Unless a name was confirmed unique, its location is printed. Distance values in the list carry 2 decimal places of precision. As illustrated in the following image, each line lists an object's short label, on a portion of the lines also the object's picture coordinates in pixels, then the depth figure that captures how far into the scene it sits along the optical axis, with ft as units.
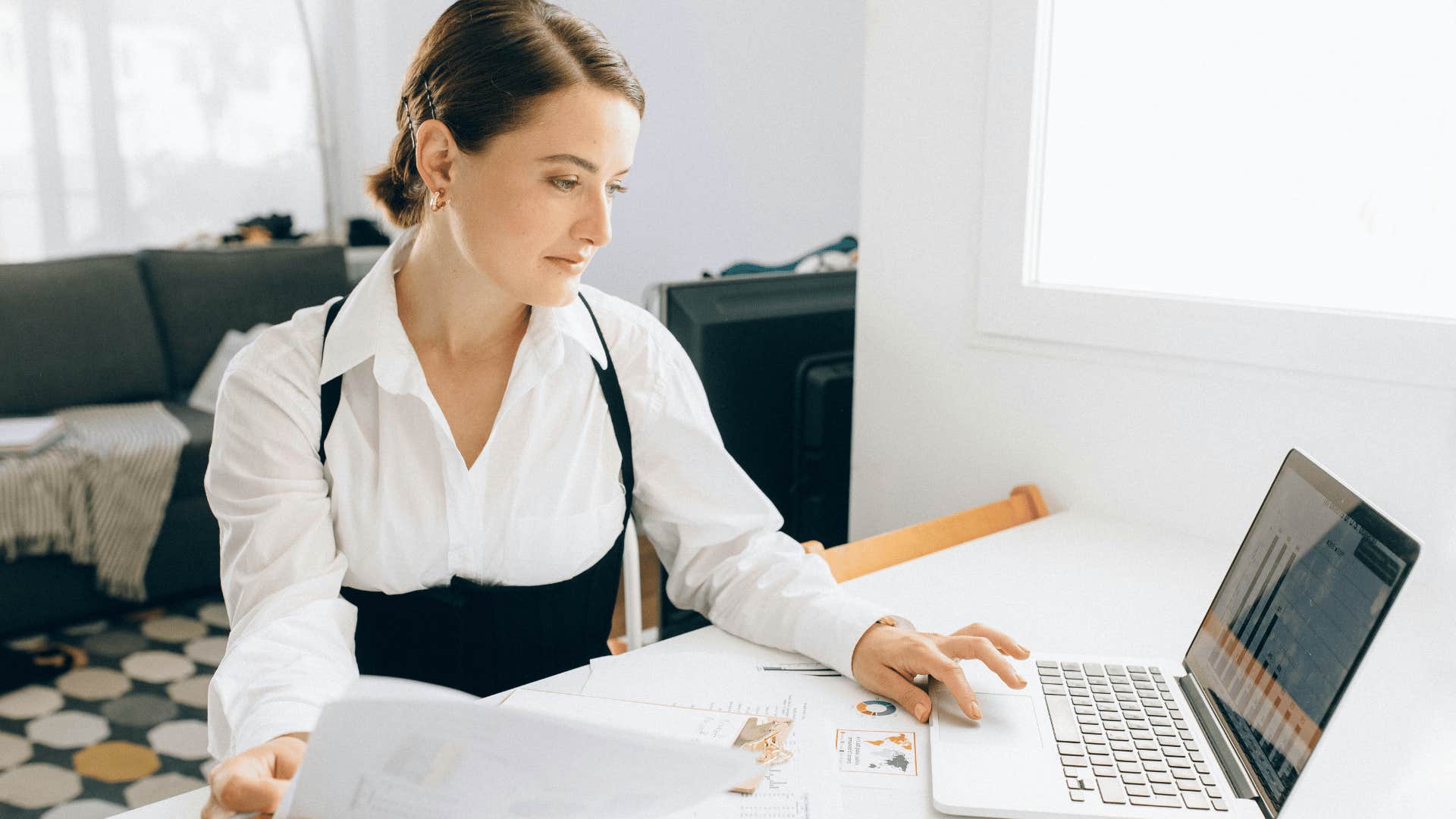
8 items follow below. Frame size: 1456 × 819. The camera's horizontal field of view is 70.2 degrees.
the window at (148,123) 12.28
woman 3.36
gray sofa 9.03
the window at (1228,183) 4.04
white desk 2.78
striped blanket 8.59
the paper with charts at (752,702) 2.55
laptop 2.30
